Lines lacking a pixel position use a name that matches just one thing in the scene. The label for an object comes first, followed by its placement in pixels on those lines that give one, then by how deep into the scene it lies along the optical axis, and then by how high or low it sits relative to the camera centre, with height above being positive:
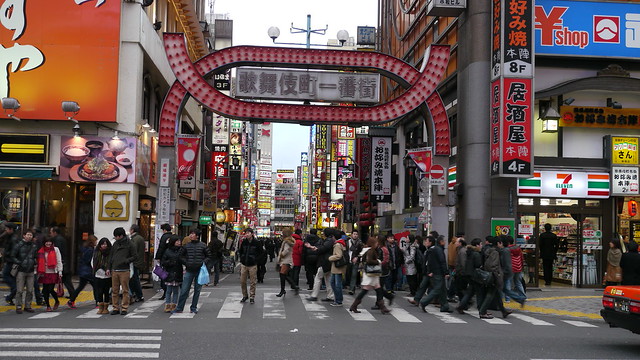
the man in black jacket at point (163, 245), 16.81 -1.01
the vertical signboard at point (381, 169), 34.56 +2.07
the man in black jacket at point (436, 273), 15.58 -1.50
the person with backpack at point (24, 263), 14.60 -1.35
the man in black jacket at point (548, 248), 22.55 -1.25
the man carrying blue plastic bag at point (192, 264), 14.51 -1.29
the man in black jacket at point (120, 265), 14.27 -1.31
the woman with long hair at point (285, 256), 18.09 -1.36
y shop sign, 23.06 +6.42
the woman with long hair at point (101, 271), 14.48 -1.47
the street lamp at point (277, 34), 29.70 +7.92
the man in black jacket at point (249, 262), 16.73 -1.41
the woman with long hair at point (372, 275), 14.95 -1.51
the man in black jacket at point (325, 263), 17.25 -1.45
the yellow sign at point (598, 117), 23.25 +3.34
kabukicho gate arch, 22.08 +4.04
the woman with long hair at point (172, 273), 14.64 -1.50
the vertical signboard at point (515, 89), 21.30 +3.91
